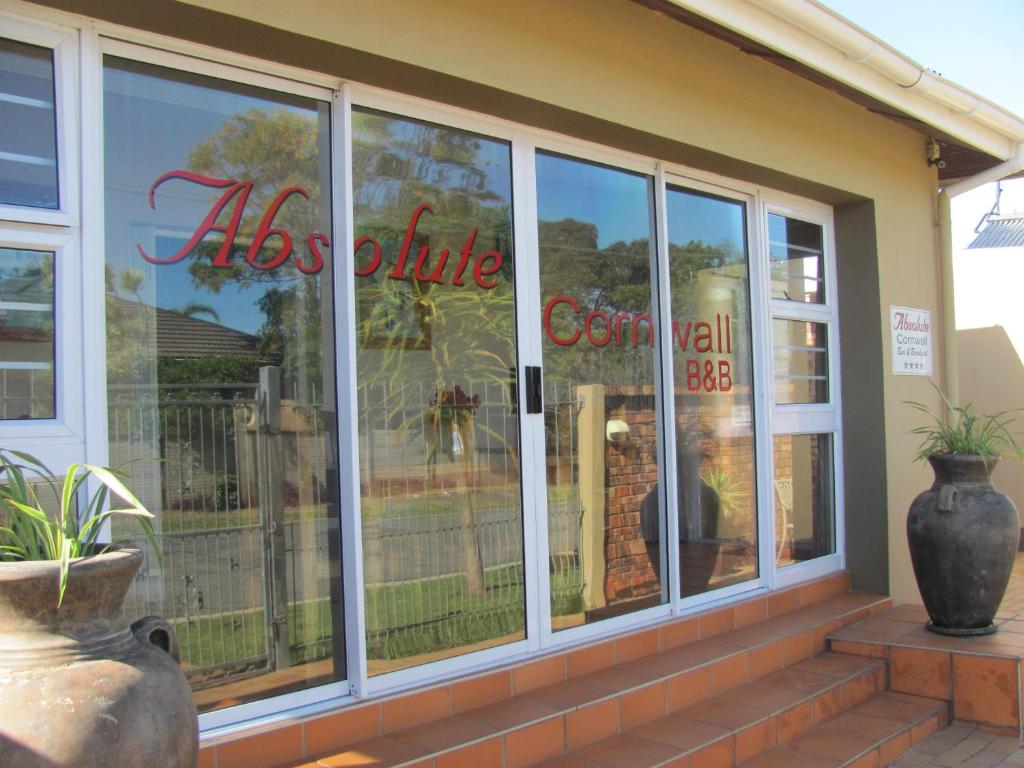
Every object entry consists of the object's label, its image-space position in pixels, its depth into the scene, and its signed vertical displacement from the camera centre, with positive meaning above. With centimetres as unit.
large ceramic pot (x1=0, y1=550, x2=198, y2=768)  169 -52
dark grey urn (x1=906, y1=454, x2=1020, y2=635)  459 -78
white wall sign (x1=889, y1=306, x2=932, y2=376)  570 +34
